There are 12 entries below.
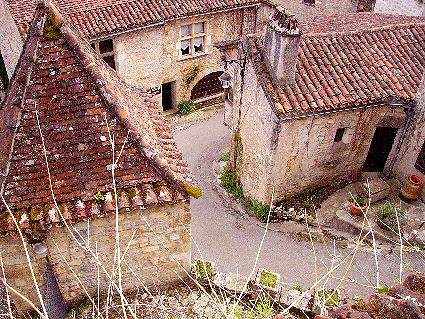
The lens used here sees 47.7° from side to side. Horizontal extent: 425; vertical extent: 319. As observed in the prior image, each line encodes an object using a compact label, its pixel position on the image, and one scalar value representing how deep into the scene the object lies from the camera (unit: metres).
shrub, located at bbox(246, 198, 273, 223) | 14.75
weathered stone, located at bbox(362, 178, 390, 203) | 14.37
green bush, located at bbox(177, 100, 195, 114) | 21.02
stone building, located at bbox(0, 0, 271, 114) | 17.05
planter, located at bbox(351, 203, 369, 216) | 13.98
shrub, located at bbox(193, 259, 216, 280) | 9.23
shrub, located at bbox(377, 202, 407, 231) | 13.38
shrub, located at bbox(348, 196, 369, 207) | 14.31
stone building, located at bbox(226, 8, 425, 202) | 12.50
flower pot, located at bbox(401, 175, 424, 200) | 13.88
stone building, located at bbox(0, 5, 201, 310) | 7.49
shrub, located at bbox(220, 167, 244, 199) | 16.16
